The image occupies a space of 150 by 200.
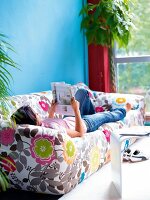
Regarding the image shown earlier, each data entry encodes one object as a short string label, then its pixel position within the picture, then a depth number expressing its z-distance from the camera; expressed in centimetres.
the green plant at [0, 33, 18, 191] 190
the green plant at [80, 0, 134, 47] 441
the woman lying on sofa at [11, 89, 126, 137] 273
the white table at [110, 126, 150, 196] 259
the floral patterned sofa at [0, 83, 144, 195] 248
